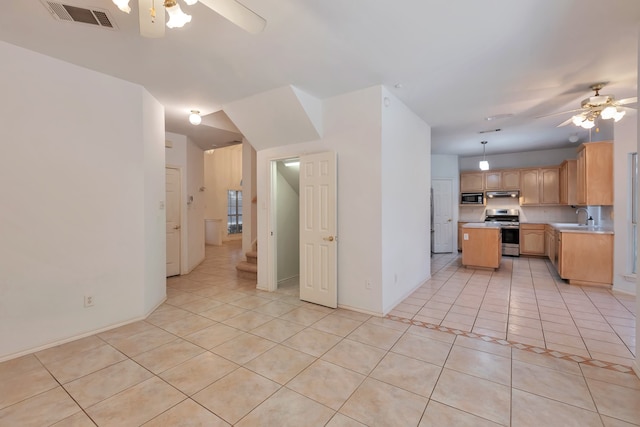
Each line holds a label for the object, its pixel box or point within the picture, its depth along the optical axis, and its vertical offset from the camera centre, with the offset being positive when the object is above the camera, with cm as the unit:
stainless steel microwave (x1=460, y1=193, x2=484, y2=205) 802 +34
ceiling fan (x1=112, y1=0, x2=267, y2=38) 160 +118
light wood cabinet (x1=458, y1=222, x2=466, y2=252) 818 -75
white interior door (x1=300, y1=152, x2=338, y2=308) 379 -26
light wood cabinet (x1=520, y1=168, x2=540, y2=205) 737 +62
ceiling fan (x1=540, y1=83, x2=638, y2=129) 339 +129
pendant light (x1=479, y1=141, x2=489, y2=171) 634 +107
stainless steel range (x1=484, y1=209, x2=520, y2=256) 735 -59
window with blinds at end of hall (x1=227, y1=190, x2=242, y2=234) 1111 -4
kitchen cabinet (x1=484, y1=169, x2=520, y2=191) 762 +85
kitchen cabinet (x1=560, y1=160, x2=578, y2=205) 642 +68
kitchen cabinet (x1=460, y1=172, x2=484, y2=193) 810 +85
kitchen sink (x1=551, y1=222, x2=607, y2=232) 503 -33
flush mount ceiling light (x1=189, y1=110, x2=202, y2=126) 425 +142
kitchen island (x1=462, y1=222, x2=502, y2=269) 582 -74
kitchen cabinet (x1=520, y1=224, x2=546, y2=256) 709 -73
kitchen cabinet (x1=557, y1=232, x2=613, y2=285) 462 -81
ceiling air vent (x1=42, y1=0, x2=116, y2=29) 208 +152
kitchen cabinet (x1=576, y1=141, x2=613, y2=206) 482 +65
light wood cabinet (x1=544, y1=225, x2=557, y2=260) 587 -70
